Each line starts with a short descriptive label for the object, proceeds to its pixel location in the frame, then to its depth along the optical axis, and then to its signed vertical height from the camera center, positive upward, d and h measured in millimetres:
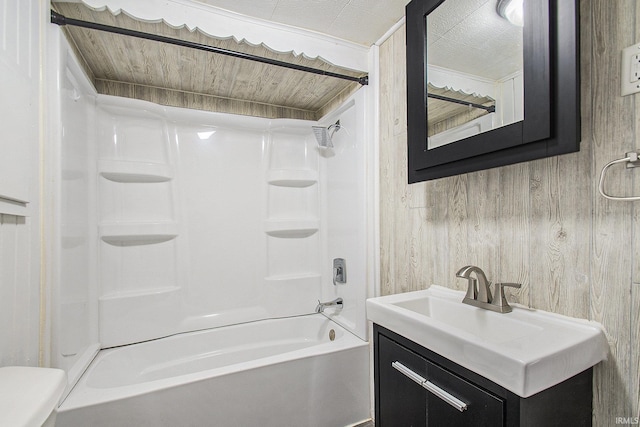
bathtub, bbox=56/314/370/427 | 1376 -903
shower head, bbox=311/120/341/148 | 2404 +625
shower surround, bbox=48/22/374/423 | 1772 -51
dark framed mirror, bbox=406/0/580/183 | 872 +333
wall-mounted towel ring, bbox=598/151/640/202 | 825 +126
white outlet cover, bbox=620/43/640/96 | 843 +388
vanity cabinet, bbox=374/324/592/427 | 803 -544
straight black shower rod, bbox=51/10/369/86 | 1339 +847
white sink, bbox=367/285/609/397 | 764 -381
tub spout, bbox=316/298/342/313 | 2285 -662
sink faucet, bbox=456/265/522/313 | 1113 -304
